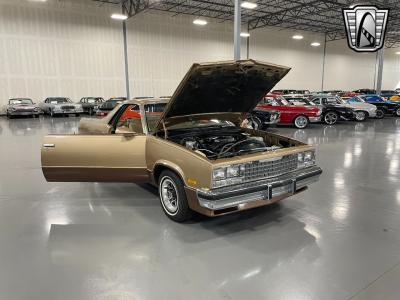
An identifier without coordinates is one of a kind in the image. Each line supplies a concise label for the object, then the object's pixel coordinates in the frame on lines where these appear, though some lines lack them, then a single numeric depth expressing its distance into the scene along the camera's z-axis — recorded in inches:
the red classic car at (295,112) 478.9
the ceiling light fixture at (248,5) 565.3
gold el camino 120.1
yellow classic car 695.9
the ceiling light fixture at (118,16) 671.3
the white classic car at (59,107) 695.7
